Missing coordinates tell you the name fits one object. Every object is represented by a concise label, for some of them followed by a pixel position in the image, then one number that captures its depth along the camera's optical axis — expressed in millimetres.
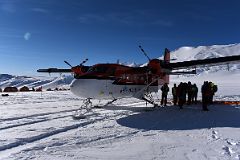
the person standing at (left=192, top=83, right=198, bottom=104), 22328
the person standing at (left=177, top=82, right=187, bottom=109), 19244
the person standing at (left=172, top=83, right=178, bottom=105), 21125
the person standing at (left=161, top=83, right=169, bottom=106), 21823
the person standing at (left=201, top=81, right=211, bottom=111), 17844
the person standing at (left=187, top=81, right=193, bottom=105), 21203
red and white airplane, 16281
